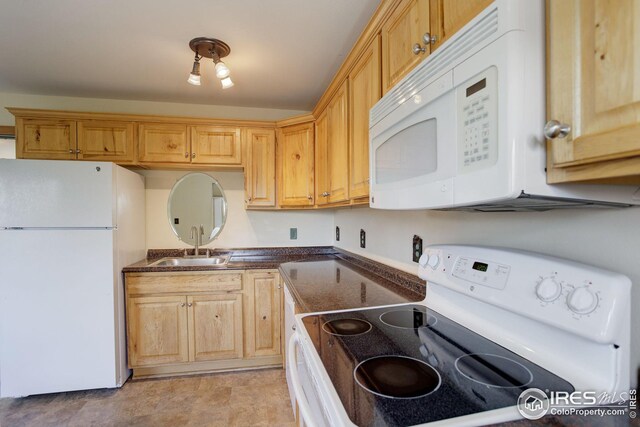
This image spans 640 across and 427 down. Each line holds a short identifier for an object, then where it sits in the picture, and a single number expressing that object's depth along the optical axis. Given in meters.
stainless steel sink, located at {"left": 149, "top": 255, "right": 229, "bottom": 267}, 2.68
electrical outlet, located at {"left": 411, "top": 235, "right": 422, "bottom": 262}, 1.53
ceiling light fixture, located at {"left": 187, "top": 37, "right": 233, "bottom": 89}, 1.78
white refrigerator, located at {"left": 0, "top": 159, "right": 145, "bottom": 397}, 2.04
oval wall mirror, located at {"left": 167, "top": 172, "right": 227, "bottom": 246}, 2.85
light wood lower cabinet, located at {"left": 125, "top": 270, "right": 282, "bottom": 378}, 2.31
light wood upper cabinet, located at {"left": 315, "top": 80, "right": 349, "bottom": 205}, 1.77
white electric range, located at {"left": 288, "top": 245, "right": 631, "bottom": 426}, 0.60
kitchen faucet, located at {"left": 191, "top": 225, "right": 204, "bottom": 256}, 2.85
